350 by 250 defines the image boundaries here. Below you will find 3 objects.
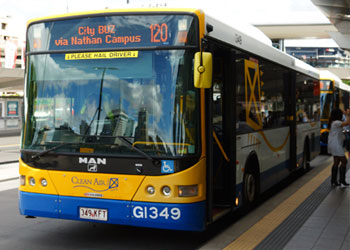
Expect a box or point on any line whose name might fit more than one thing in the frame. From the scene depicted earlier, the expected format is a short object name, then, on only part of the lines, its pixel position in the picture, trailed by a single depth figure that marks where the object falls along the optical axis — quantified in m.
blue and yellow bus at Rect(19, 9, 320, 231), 5.72
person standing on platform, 10.41
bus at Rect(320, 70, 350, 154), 19.56
